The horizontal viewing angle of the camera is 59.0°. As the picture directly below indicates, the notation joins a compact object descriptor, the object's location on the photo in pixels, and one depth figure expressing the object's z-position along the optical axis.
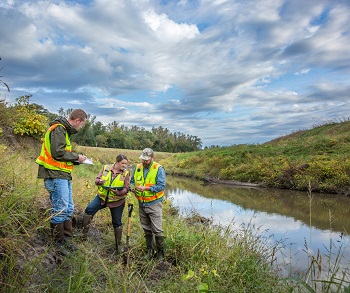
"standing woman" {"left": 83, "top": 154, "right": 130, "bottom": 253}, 5.61
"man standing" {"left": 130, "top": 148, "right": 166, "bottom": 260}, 5.81
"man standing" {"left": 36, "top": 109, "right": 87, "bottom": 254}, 4.41
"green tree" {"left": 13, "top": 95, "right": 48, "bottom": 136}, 11.30
